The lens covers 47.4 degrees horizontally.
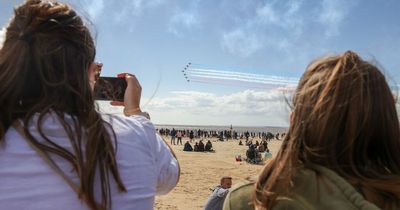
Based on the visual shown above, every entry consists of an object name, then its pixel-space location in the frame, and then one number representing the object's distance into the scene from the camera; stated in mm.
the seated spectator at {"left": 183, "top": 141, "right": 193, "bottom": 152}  35656
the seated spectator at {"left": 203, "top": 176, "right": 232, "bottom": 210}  5363
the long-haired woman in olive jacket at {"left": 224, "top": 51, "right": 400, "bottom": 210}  1644
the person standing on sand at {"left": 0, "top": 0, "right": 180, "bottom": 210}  1616
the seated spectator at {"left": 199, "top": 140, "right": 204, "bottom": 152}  35844
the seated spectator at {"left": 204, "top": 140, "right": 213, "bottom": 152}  36438
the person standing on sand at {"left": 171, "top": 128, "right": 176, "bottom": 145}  51778
